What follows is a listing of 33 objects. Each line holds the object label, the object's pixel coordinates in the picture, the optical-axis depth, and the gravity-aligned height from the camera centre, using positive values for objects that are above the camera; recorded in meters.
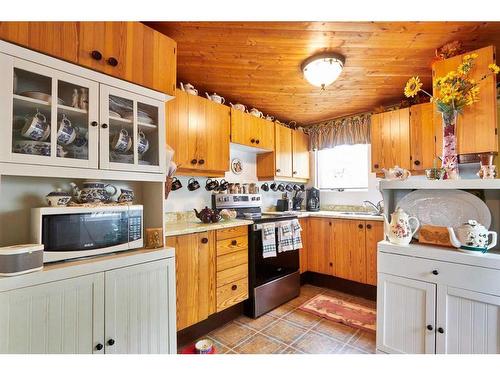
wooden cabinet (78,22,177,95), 1.23 +0.79
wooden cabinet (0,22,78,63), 1.02 +0.71
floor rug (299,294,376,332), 2.15 -1.22
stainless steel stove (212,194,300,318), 2.29 -0.84
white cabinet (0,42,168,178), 1.05 +0.39
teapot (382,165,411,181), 1.55 +0.10
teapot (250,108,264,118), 2.89 +0.96
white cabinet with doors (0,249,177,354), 0.98 -0.58
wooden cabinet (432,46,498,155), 1.63 +0.51
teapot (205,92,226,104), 2.45 +0.96
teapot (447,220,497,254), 1.24 -0.26
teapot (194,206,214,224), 2.18 -0.24
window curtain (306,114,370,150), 3.13 +0.81
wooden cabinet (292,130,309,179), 3.42 +0.53
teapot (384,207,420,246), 1.45 -0.24
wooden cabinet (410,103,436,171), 2.48 +0.57
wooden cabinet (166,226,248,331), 1.79 -0.69
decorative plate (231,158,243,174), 2.95 +0.30
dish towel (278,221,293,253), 2.50 -0.50
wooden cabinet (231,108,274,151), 2.61 +0.70
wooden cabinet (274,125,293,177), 3.14 +0.53
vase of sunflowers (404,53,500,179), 1.47 +0.57
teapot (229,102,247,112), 2.73 +0.97
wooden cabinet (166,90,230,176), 2.08 +0.53
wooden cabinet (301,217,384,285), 2.59 -0.69
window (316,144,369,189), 3.31 +0.33
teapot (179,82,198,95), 2.19 +0.95
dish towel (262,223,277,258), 2.34 -0.51
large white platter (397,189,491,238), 1.36 -0.11
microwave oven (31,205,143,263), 1.14 -0.21
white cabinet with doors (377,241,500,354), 1.17 -0.61
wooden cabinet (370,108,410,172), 2.64 +0.58
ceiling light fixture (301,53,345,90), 1.92 +1.01
